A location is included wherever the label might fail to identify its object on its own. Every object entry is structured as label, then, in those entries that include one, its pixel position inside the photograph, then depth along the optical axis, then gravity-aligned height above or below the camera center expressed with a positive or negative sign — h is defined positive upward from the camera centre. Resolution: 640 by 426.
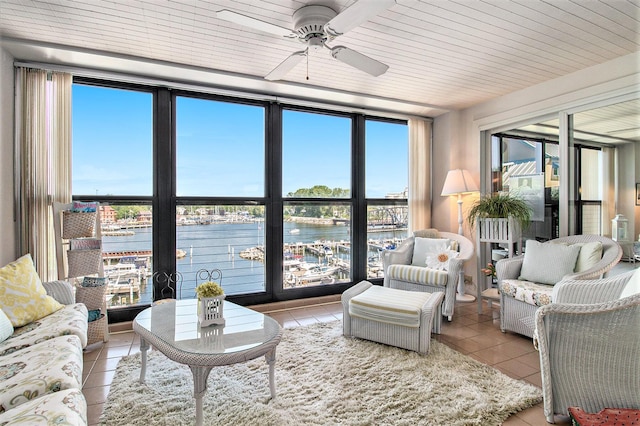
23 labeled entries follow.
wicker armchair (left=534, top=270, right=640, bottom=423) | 1.73 -0.79
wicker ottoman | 2.67 -0.87
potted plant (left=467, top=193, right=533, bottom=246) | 3.81 -0.08
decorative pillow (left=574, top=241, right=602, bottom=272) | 2.93 -0.41
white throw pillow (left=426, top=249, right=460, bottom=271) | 3.76 -0.55
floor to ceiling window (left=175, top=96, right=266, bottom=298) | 3.71 +0.22
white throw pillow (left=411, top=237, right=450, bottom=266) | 3.95 -0.44
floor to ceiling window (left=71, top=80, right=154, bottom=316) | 3.33 +0.40
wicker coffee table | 1.73 -0.73
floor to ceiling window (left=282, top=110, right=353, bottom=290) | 4.24 +0.19
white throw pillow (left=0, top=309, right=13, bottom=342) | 1.98 -0.68
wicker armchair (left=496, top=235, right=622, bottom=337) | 2.83 -0.64
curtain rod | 3.08 +1.34
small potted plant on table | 2.14 -0.59
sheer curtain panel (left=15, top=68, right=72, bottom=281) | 2.96 +0.52
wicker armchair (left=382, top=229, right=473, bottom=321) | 3.44 -0.61
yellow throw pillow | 2.17 -0.55
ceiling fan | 1.85 +1.13
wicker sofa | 1.27 -0.75
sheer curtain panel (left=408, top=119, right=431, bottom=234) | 4.84 +0.52
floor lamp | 4.26 +0.29
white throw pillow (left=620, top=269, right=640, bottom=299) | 1.82 -0.43
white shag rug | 1.91 -1.16
